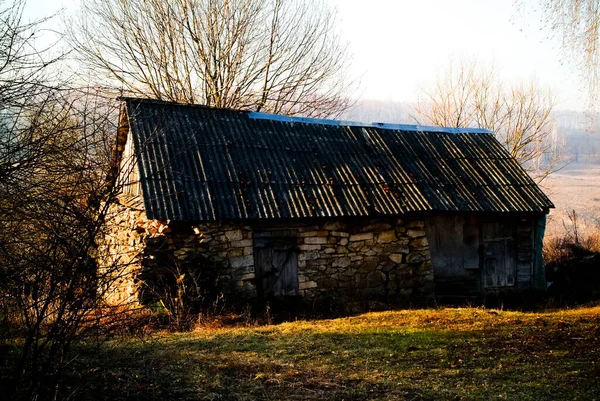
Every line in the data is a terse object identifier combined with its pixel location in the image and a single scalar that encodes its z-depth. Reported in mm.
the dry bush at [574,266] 11906
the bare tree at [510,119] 22719
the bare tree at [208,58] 16062
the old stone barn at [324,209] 9086
